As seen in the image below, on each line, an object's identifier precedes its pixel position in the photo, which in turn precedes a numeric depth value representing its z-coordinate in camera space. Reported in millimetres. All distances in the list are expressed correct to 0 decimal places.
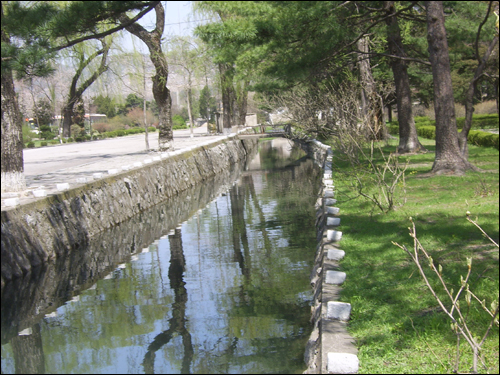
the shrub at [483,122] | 27709
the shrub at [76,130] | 47875
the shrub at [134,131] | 56950
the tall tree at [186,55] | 32519
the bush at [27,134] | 43644
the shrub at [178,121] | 73562
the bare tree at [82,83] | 26047
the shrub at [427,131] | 27125
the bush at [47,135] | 51088
